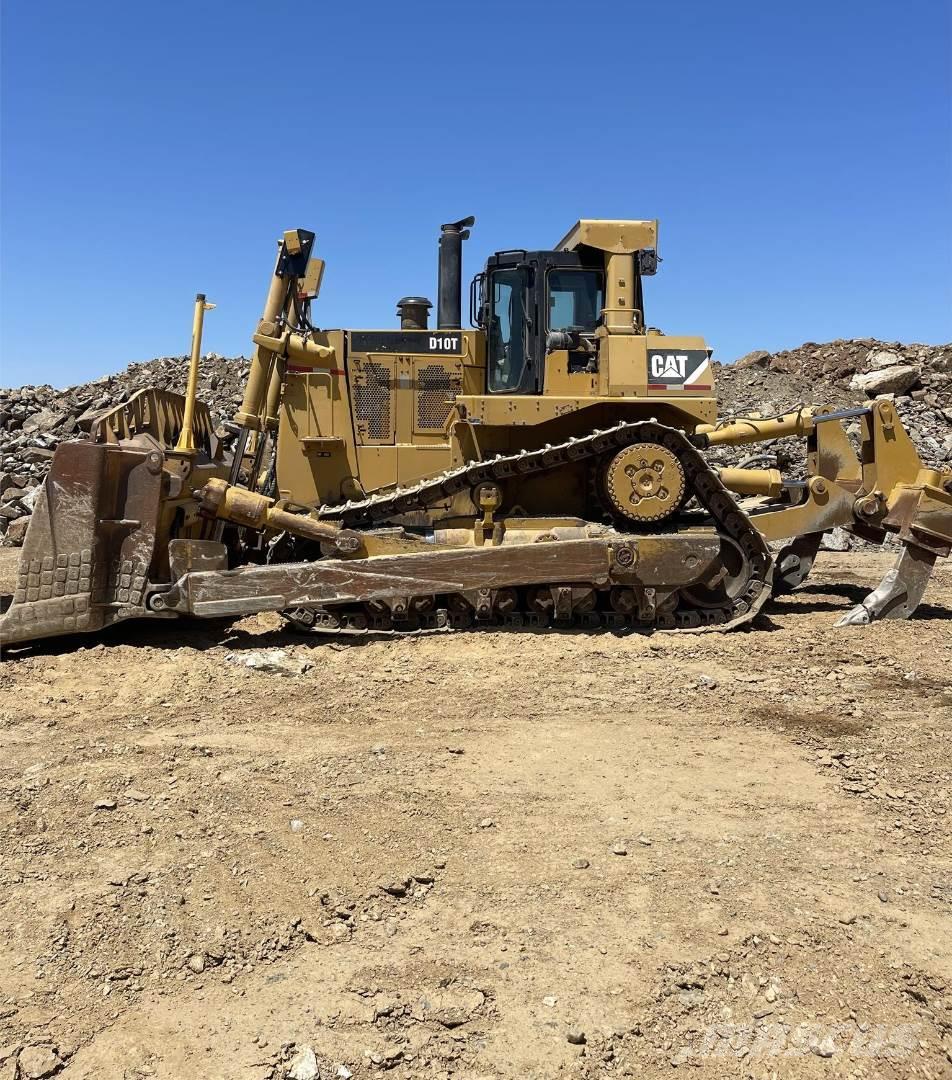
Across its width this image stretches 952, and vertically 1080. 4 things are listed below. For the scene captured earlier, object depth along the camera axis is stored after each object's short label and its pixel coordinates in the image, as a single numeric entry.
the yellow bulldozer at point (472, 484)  6.66
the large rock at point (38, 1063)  2.62
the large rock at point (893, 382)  23.81
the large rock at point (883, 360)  25.58
